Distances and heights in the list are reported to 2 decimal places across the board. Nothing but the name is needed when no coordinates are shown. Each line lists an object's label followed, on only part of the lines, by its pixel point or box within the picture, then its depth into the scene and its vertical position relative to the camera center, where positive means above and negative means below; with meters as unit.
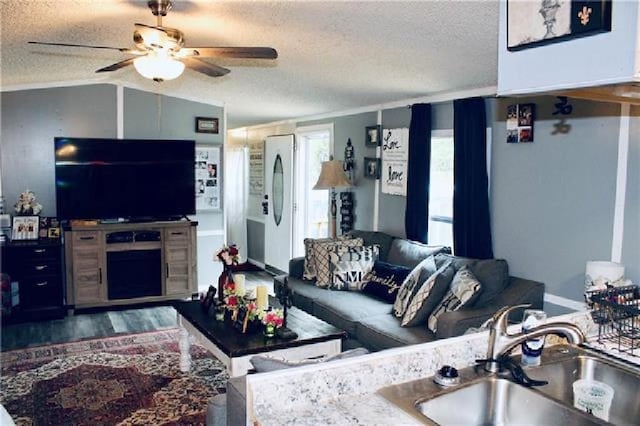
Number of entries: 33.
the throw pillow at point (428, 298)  3.83 -0.90
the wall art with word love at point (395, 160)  5.28 +0.12
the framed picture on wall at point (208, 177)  6.69 -0.09
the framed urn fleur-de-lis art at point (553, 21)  1.17 +0.36
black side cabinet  5.31 -1.08
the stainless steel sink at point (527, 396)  1.49 -0.65
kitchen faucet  1.64 -0.50
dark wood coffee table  3.12 -1.04
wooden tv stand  5.67 -1.02
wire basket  1.96 -0.53
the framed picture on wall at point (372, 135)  5.70 +0.39
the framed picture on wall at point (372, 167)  5.72 +0.05
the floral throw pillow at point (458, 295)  3.63 -0.83
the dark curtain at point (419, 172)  4.93 +0.00
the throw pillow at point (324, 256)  5.04 -0.82
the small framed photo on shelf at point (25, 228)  5.46 -0.62
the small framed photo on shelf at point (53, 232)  5.61 -0.68
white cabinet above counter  1.14 +0.26
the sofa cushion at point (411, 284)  4.08 -0.86
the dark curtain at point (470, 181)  4.29 -0.07
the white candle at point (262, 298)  3.55 -0.85
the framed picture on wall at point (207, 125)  6.63 +0.55
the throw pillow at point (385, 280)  4.57 -0.95
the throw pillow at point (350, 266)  4.93 -0.87
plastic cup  1.61 -0.67
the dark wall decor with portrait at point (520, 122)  3.90 +0.38
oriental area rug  3.41 -1.55
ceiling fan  2.89 +0.67
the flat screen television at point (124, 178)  5.72 -0.11
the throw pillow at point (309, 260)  5.25 -0.88
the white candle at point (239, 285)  3.76 -0.81
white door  7.47 -0.43
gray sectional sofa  3.57 -1.09
